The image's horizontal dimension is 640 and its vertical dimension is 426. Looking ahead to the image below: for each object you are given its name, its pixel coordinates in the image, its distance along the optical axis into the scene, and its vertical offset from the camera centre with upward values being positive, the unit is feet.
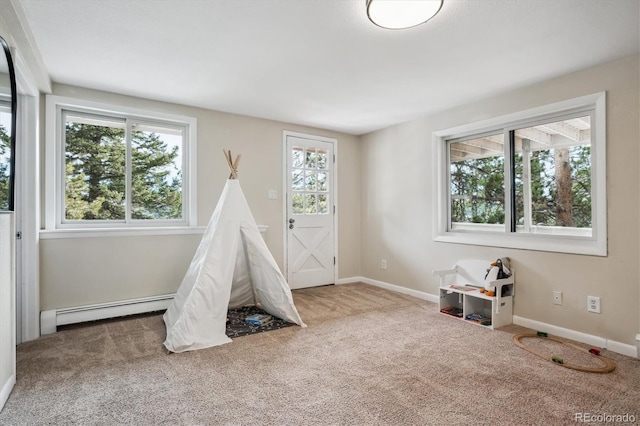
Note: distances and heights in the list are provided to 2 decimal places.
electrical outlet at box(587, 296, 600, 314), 8.90 -2.35
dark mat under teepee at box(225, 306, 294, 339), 9.72 -3.30
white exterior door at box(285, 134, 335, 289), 15.14 +0.06
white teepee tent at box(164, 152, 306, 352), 8.77 -1.98
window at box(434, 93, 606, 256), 9.33 +1.00
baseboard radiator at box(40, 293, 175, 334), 9.84 -3.00
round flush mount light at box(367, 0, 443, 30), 5.94 +3.52
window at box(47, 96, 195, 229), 10.74 +1.47
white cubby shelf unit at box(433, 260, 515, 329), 10.23 -2.58
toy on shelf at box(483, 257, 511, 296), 10.30 -1.79
